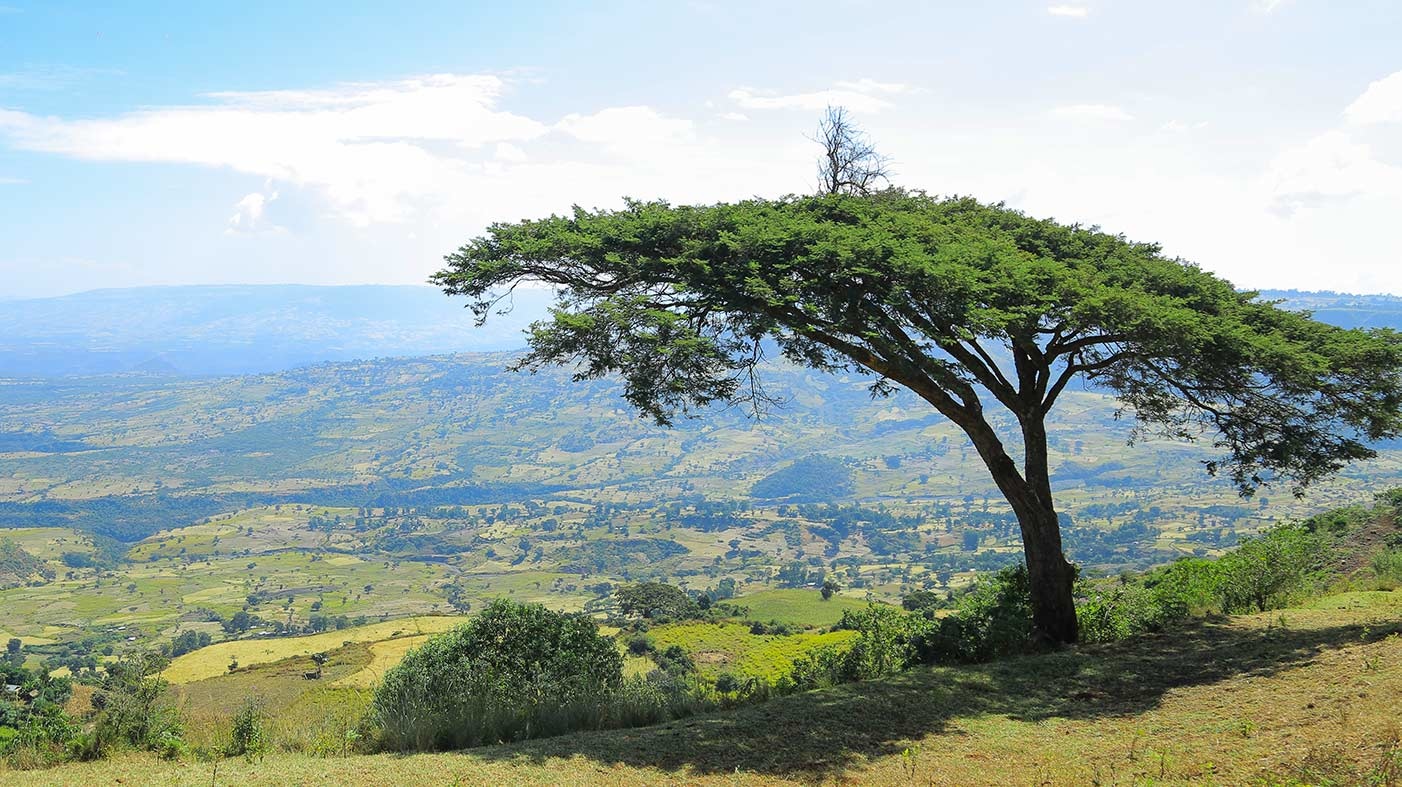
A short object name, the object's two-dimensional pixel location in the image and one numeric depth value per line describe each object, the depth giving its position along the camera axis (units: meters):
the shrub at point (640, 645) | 42.77
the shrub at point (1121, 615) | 13.45
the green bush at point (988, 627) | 12.66
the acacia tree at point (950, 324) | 11.61
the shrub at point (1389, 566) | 14.88
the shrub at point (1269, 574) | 14.08
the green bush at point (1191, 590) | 14.00
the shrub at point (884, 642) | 12.35
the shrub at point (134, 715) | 8.58
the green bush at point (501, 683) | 9.04
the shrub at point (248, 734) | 8.58
